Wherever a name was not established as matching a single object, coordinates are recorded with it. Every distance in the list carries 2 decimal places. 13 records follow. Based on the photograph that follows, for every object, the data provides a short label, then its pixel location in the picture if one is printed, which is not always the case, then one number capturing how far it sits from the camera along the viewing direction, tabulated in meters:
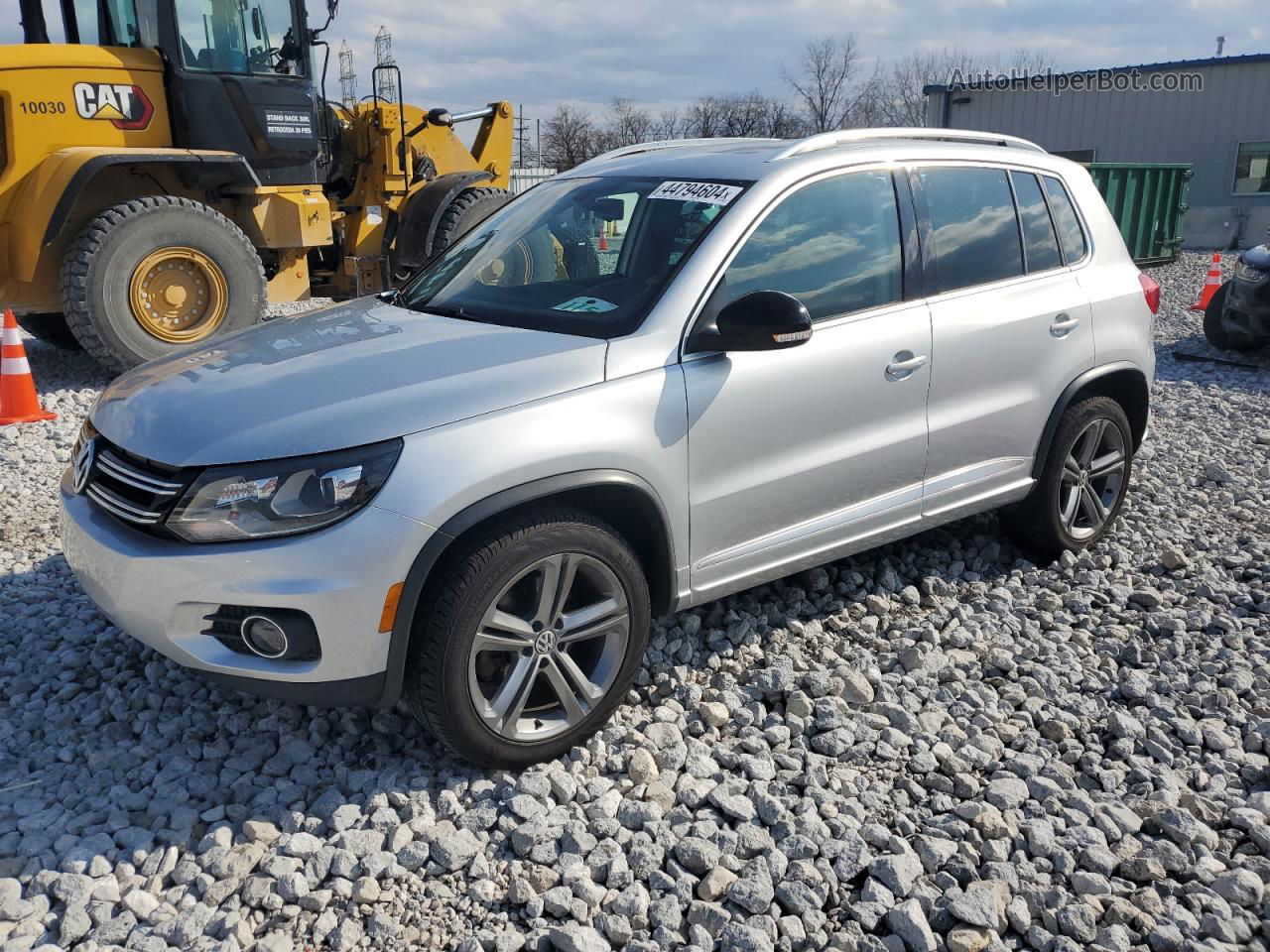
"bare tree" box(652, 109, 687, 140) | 54.19
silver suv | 2.75
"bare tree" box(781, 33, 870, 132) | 60.94
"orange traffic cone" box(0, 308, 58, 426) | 6.87
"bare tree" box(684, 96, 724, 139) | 56.25
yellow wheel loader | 7.45
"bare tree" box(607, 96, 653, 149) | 56.06
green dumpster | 18.00
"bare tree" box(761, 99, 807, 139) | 55.97
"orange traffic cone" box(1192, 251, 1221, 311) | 12.56
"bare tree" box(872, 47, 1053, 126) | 57.59
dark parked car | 9.32
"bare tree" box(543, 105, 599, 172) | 48.67
